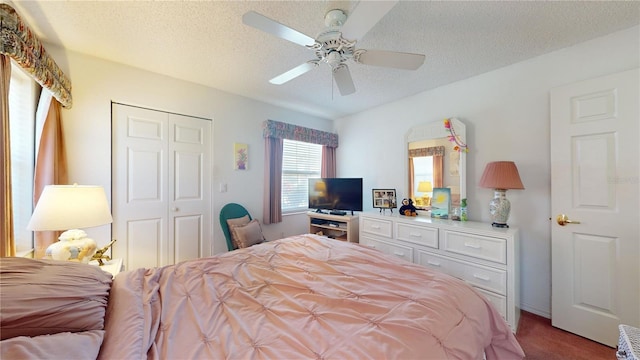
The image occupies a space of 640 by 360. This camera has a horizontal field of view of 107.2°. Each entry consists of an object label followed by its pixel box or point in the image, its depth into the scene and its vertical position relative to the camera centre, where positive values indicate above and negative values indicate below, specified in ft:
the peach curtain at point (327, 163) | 13.37 +1.01
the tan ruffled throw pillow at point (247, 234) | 9.05 -2.11
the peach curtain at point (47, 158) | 5.96 +0.58
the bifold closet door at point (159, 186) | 7.78 -0.21
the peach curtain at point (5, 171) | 4.20 +0.17
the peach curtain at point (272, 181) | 11.00 -0.02
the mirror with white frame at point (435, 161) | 8.63 +0.79
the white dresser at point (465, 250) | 6.42 -2.23
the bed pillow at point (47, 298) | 2.27 -1.29
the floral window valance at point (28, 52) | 4.22 +2.60
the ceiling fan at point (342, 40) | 4.09 +2.87
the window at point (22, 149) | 5.81 +0.80
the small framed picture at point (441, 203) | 8.74 -0.84
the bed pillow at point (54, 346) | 1.87 -1.46
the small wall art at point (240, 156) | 10.22 +1.07
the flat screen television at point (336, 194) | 10.98 -0.66
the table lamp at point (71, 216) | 4.58 -0.71
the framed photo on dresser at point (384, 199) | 10.33 -0.81
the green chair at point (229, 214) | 9.32 -1.39
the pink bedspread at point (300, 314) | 2.68 -1.83
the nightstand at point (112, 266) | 5.47 -2.07
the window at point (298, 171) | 12.28 +0.55
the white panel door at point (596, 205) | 5.64 -0.63
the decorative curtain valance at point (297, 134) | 10.98 +2.39
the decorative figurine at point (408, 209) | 9.59 -1.16
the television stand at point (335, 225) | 10.61 -2.14
